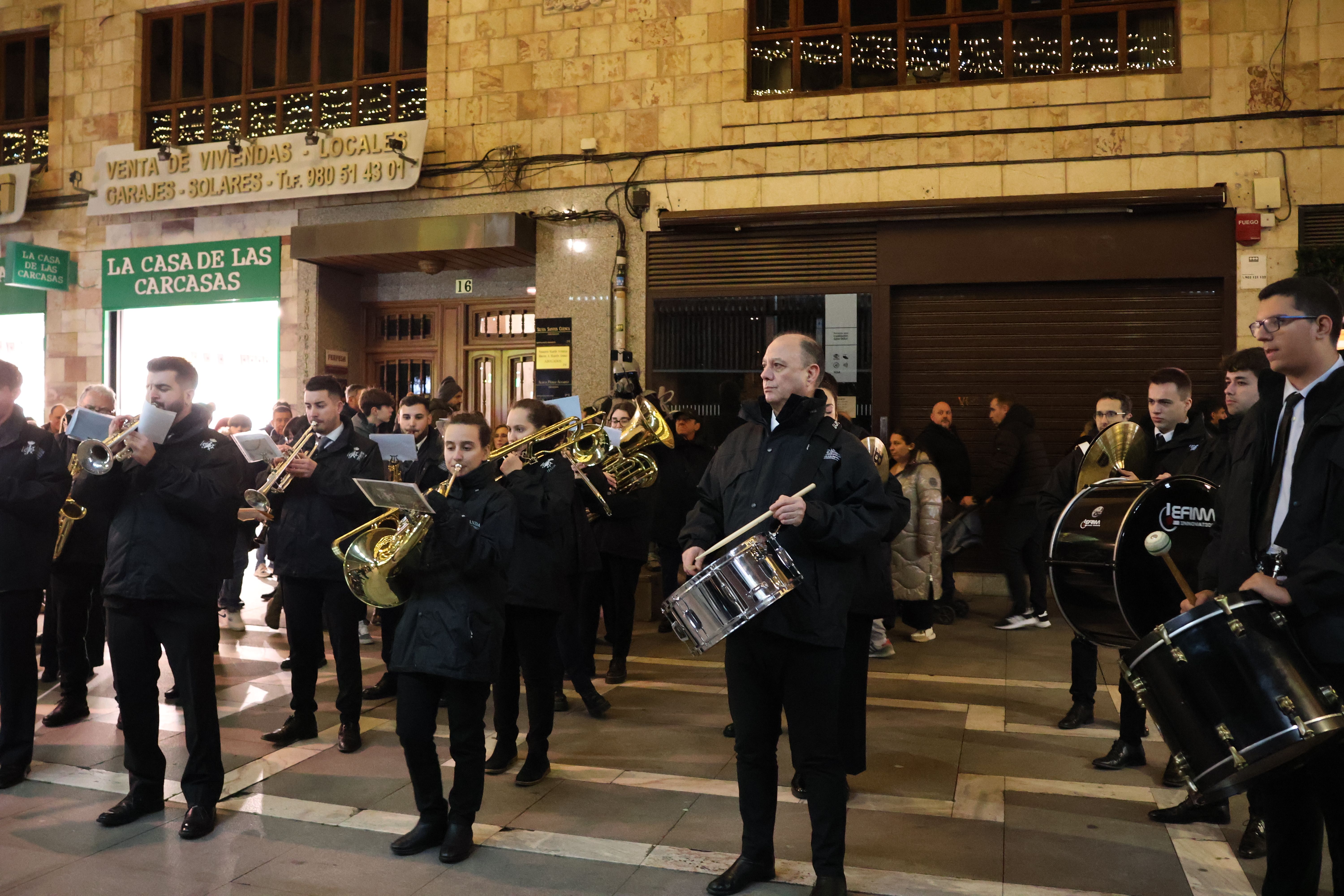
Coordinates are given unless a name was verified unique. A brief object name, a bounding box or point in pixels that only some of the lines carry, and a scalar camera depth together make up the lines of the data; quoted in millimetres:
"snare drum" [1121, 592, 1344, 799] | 2762
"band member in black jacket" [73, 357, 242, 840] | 4234
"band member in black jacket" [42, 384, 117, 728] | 5996
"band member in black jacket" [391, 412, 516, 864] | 3980
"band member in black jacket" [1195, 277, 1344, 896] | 2857
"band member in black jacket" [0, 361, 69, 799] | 4750
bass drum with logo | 3879
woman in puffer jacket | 7602
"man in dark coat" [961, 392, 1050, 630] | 8664
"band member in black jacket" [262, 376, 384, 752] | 5387
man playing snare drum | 3492
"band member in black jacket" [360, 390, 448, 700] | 6387
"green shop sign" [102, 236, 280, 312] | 12250
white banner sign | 11352
